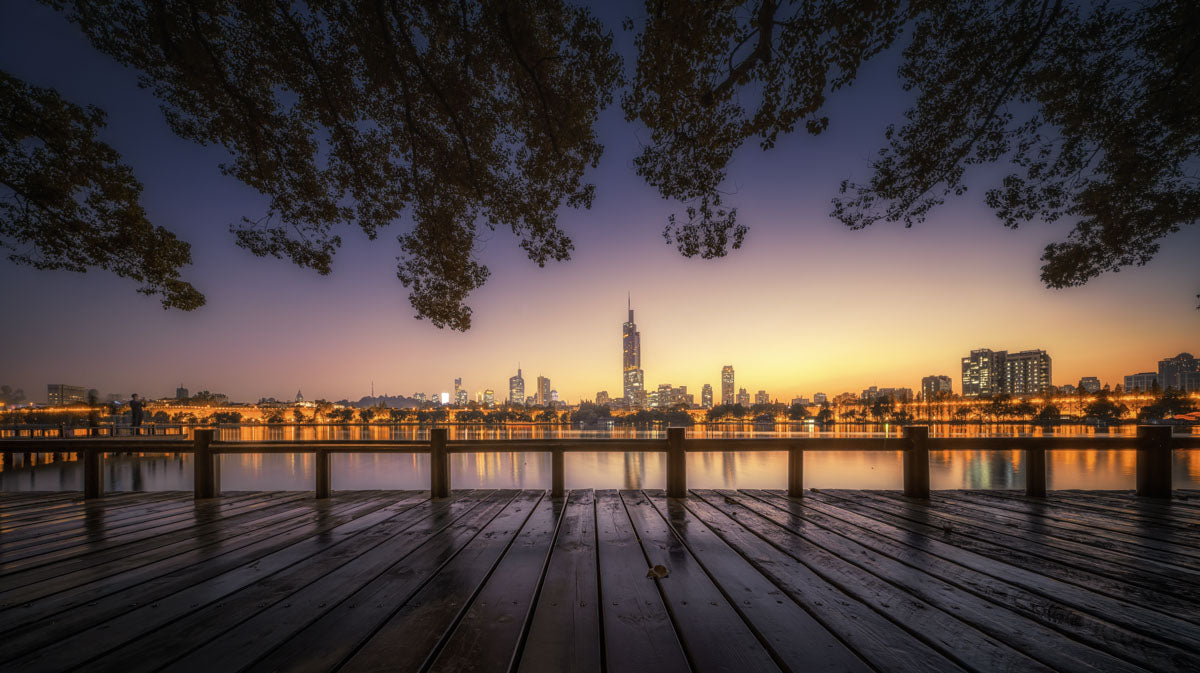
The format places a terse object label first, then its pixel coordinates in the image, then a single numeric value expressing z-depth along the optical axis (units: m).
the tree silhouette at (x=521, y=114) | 5.27
